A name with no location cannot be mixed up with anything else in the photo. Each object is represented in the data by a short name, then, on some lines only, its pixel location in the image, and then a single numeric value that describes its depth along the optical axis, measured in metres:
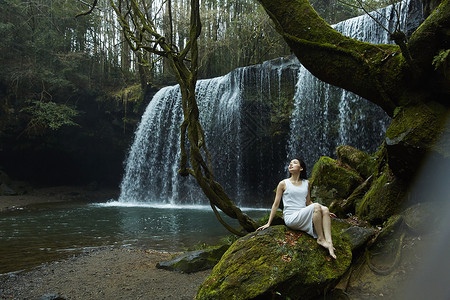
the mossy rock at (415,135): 3.42
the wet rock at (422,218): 3.40
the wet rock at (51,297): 3.97
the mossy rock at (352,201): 5.30
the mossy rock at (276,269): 2.96
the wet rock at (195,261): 5.25
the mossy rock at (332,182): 5.89
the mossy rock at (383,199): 4.06
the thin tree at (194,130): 4.52
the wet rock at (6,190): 17.36
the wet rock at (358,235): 3.63
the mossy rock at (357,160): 6.06
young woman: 3.25
